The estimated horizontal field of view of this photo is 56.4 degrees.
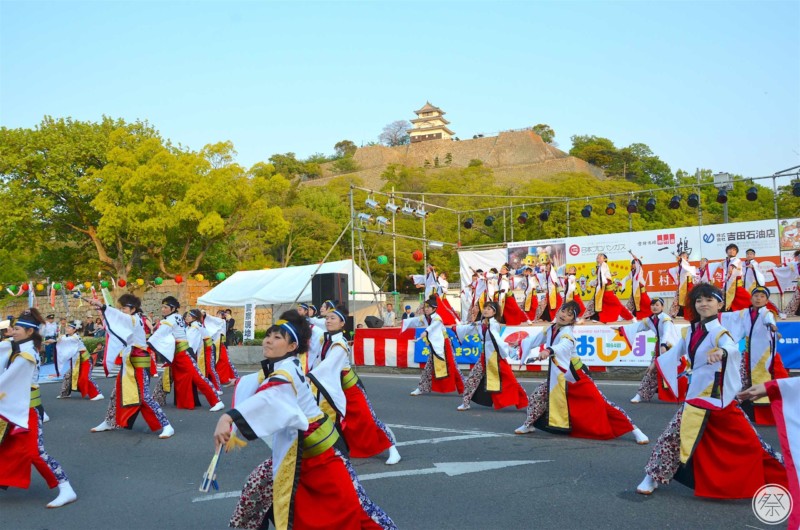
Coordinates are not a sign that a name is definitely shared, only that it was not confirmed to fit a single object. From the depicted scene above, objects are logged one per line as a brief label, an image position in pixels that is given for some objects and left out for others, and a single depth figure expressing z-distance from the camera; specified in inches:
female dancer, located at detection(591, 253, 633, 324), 775.1
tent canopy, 979.3
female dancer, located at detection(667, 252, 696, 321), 732.7
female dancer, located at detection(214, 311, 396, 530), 157.8
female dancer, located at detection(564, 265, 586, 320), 815.1
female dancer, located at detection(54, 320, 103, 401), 562.6
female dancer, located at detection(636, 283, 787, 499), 216.8
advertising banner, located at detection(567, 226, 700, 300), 888.3
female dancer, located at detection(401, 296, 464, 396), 494.0
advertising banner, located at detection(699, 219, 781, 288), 836.0
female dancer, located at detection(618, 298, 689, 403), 432.4
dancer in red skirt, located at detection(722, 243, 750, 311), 677.3
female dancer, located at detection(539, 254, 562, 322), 829.2
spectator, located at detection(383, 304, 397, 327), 960.6
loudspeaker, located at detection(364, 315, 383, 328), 729.8
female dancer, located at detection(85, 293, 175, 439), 369.1
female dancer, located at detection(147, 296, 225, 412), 432.8
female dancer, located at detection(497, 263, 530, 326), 802.2
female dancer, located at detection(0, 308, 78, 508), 241.4
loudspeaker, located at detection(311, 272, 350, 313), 783.7
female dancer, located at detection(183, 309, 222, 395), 530.6
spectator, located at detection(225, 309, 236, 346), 947.0
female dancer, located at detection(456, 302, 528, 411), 423.8
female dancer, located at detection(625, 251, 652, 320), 776.9
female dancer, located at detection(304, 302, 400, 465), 297.6
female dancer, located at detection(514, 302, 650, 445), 319.6
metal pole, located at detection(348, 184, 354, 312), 849.5
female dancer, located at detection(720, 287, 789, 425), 360.5
